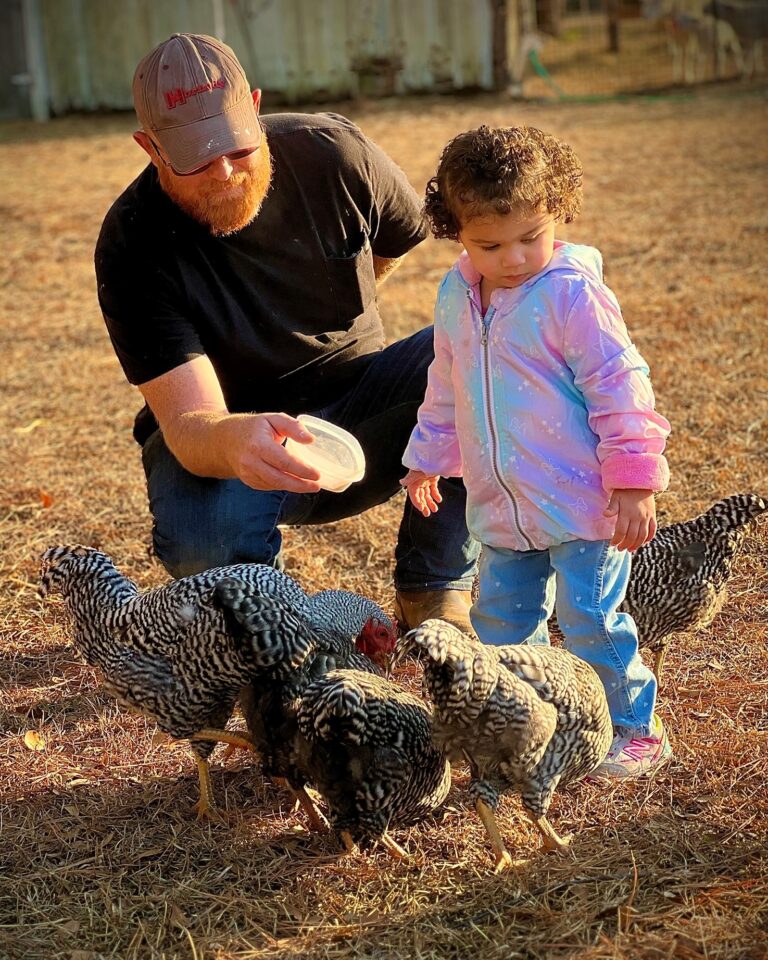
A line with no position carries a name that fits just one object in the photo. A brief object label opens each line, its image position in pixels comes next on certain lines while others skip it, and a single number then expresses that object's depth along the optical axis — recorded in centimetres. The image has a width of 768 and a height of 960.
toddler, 268
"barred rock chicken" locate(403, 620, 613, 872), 255
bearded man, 330
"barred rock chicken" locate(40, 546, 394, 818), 299
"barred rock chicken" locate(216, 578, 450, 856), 270
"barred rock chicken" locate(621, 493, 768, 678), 345
